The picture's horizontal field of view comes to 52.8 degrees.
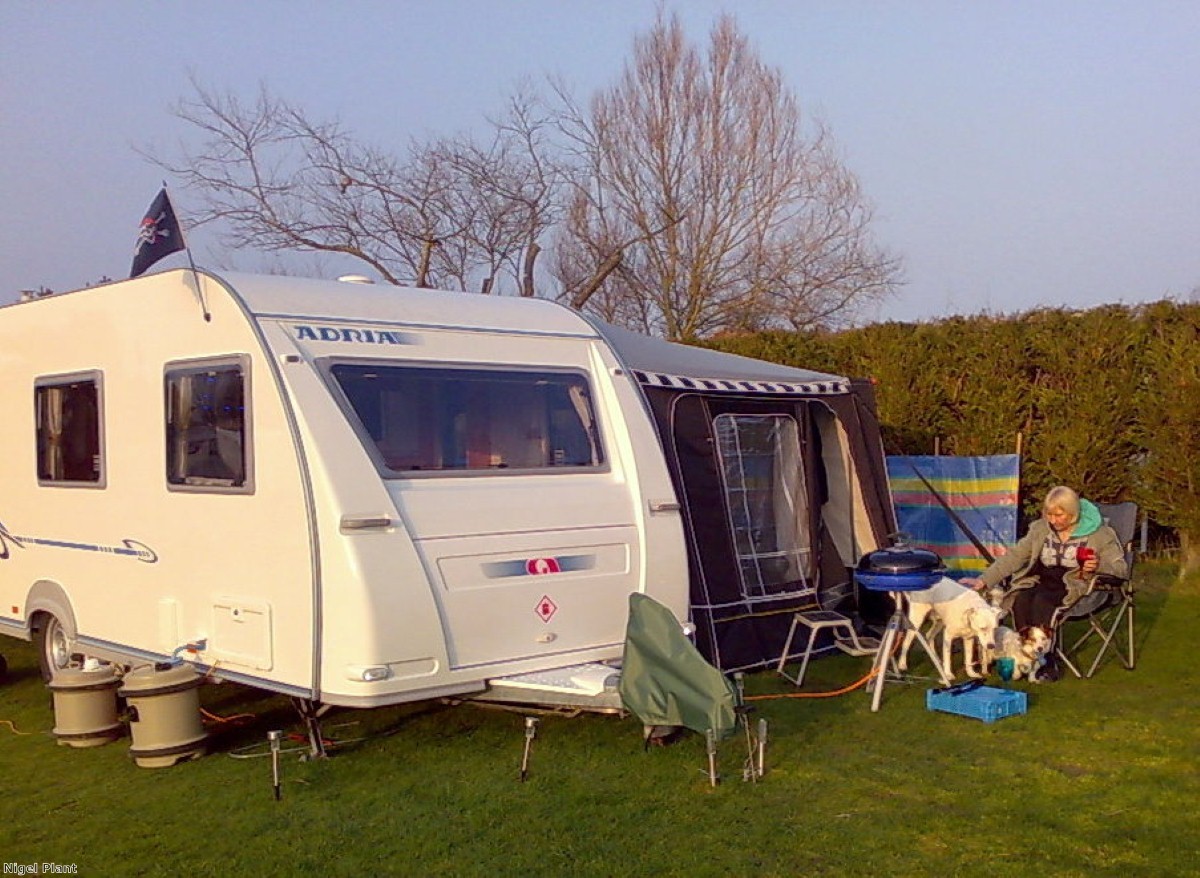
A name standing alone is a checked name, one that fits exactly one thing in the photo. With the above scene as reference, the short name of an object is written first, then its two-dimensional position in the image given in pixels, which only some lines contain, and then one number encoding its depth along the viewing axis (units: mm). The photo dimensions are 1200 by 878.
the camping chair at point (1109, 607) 7254
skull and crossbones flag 6141
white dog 7082
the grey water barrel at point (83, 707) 6227
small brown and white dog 7059
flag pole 5797
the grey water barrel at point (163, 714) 5715
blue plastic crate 6371
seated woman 7387
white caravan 5352
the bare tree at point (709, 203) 20906
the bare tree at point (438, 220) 17219
